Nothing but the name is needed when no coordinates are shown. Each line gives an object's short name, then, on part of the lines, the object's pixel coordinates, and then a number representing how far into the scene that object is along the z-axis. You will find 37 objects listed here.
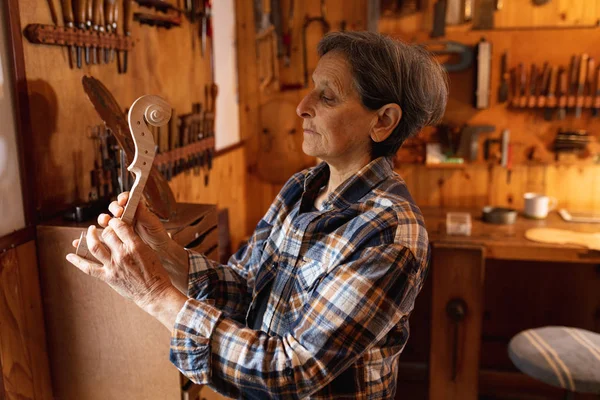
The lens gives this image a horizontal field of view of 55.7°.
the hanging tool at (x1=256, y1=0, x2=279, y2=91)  3.52
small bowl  2.92
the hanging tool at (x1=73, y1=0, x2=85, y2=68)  1.71
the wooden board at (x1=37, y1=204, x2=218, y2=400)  1.55
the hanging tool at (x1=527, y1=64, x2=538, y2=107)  3.12
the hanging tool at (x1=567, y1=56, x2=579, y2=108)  3.07
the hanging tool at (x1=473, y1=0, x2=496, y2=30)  3.13
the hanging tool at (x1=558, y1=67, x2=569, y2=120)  3.06
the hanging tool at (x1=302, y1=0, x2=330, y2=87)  3.45
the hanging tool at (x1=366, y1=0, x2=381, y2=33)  3.29
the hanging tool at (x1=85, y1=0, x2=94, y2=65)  1.74
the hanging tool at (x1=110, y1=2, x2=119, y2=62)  1.91
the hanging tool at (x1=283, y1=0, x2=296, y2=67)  3.48
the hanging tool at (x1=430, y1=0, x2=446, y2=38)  3.17
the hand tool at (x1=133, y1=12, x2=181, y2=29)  2.16
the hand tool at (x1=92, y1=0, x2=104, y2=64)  1.79
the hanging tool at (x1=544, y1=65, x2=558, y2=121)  3.08
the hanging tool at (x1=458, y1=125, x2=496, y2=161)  3.21
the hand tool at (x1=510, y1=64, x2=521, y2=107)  3.14
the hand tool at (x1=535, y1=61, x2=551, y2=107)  3.10
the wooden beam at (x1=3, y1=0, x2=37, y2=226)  1.48
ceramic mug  2.96
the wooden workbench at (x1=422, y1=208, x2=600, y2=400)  2.57
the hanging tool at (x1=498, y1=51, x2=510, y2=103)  3.16
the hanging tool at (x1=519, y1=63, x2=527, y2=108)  3.13
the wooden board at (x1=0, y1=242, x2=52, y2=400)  1.45
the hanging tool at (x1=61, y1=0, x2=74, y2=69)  1.67
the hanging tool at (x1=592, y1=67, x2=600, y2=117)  3.03
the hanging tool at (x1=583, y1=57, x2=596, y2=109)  3.05
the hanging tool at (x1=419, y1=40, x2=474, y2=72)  3.17
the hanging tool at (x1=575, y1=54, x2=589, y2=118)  3.05
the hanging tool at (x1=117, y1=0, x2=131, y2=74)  2.02
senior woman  1.03
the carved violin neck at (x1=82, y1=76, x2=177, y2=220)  1.54
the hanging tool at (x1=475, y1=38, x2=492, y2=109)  3.14
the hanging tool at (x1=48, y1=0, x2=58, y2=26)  1.62
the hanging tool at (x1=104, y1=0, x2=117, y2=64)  1.88
